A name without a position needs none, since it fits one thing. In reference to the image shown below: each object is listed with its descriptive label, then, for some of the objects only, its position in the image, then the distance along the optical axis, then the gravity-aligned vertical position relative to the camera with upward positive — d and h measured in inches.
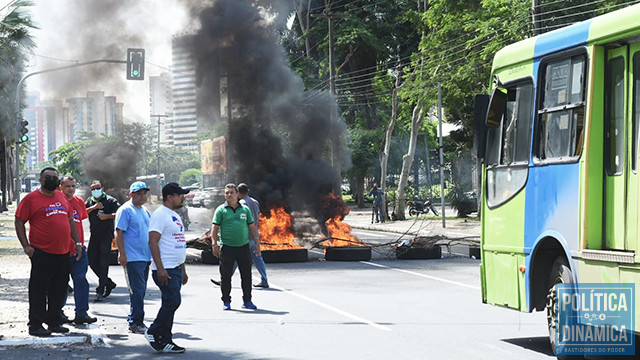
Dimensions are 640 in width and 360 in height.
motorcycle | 1878.0 -55.7
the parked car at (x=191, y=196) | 2608.3 -43.2
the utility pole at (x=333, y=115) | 1391.5 +98.3
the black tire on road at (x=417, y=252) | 855.1 -66.4
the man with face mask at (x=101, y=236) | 531.8 -31.4
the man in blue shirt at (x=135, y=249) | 409.7 -29.6
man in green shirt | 502.3 -33.3
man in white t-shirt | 356.5 -31.4
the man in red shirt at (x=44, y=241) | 405.1 -26.0
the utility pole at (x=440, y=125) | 1385.1 +84.6
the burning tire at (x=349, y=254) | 834.8 -65.8
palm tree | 1141.7 +177.4
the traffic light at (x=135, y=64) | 1140.5 +141.2
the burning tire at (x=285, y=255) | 821.9 -66.4
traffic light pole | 1155.1 +127.3
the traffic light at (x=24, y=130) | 1544.0 +83.2
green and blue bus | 299.4 +5.2
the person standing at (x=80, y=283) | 441.7 -48.5
